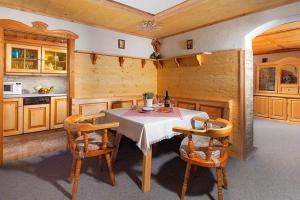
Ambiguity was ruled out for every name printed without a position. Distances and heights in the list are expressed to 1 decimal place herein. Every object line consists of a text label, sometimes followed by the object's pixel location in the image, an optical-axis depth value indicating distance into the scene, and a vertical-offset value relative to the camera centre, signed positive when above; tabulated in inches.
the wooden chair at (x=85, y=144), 72.7 -18.6
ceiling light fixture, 104.0 +41.1
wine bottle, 114.6 -1.5
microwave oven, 150.6 +8.6
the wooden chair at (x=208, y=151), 67.2 -19.7
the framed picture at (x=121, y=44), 152.3 +44.0
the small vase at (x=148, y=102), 108.4 -1.5
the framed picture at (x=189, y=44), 146.4 +42.6
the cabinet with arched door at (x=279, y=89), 209.8 +12.7
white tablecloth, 75.3 -11.5
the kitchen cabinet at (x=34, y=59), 151.6 +33.4
